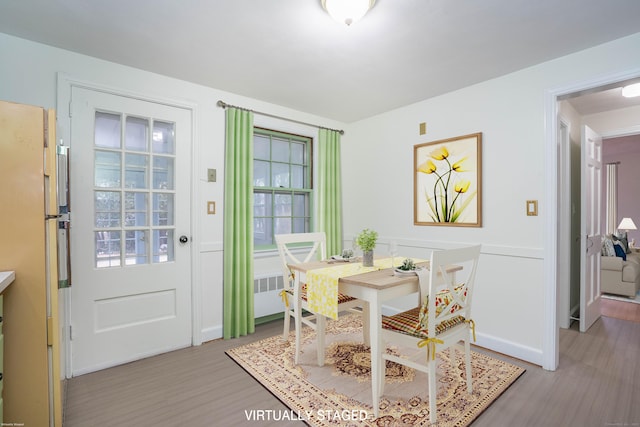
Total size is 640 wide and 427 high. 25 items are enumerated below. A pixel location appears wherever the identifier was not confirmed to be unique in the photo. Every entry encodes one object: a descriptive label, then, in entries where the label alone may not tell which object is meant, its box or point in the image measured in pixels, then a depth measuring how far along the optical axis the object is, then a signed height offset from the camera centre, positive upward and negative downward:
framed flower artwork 2.98 +0.31
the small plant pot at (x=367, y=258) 2.45 -0.36
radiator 3.39 -0.89
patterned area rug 1.90 -1.21
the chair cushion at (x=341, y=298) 2.58 -0.70
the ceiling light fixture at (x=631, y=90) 2.95 +1.14
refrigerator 1.51 -0.25
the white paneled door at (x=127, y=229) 2.41 -0.13
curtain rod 3.09 +1.06
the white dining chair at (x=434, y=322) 1.83 -0.70
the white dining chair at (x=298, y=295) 2.52 -0.69
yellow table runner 2.10 -0.50
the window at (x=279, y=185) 3.61 +0.33
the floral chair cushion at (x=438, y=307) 1.94 -0.59
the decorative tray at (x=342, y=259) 2.68 -0.39
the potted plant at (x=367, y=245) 2.41 -0.25
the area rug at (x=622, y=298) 4.34 -1.19
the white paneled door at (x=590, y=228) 3.26 -0.17
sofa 4.36 -0.88
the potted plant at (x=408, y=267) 2.20 -0.38
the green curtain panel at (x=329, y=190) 3.92 +0.28
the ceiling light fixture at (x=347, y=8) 1.72 +1.12
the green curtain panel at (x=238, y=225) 3.09 -0.13
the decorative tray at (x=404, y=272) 2.12 -0.40
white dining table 1.90 -0.49
